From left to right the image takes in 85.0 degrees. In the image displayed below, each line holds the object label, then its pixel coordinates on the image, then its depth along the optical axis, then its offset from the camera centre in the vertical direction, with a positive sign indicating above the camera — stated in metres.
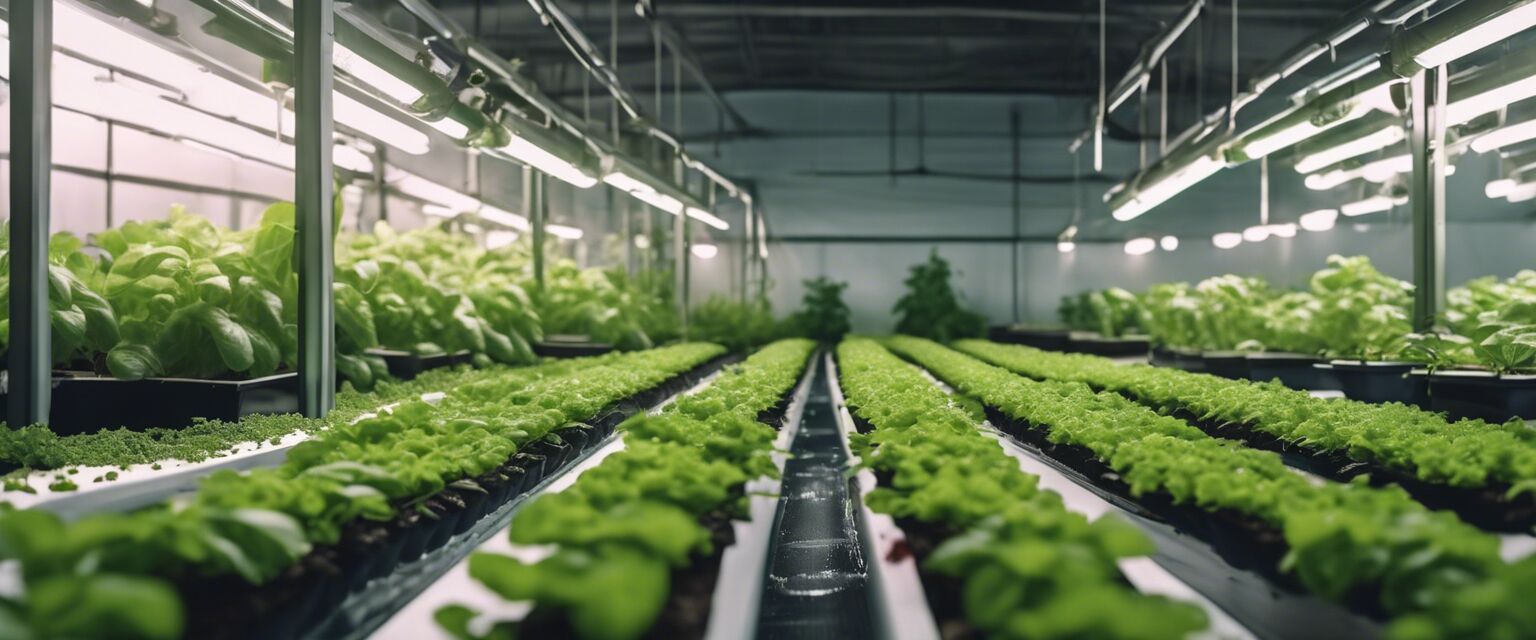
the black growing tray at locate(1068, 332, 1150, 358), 7.50 -0.26
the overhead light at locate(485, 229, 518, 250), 8.72 +0.77
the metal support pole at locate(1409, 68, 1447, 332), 3.43 +0.53
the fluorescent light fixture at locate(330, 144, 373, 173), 3.90 +0.74
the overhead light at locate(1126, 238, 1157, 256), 9.23 +0.80
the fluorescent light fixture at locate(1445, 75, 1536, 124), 2.94 +0.83
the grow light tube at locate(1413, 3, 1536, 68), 2.32 +0.84
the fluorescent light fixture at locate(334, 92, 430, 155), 2.95 +0.70
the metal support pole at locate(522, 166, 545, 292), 5.53 +0.63
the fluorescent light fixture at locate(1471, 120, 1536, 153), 3.97 +0.94
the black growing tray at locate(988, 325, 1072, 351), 8.36 -0.23
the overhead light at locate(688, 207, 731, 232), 7.71 +0.93
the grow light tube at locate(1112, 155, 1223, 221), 4.32 +0.77
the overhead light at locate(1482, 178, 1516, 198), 6.36 +1.03
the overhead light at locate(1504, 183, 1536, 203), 6.21 +0.96
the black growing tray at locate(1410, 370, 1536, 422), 2.54 -0.24
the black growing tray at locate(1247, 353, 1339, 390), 4.29 -0.26
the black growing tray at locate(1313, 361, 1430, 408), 3.38 -0.26
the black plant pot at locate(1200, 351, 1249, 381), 4.48 -0.25
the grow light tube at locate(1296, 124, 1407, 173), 4.02 +0.88
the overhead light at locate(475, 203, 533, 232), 7.17 +0.87
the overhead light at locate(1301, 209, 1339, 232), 6.91 +0.83
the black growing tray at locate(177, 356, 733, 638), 1.01 -0.37
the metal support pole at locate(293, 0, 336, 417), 2.36 +0.32
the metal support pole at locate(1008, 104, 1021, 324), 12.46 +2.77
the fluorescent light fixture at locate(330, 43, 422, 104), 2.56 +0.76
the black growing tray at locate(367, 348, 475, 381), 3.53 -0.22
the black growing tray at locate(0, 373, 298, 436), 2.06 -0.23
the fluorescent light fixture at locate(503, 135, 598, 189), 3.69 +0.72
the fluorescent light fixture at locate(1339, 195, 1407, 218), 6.98 +1.00
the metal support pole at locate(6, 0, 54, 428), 1.85 +0.21
